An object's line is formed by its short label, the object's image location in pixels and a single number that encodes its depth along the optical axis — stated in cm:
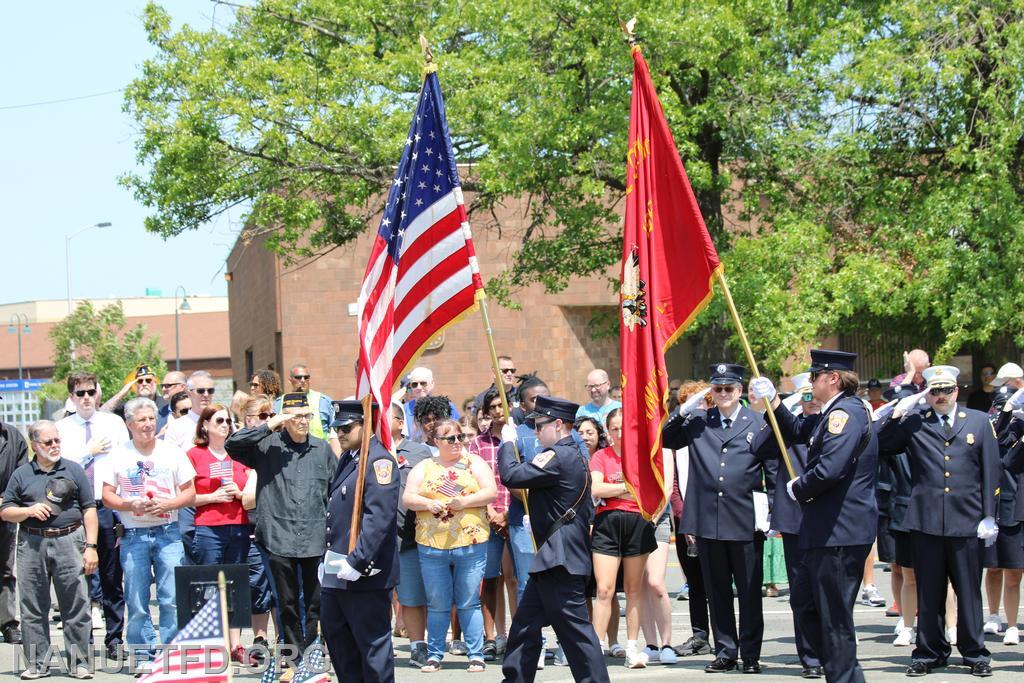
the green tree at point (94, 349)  4903
